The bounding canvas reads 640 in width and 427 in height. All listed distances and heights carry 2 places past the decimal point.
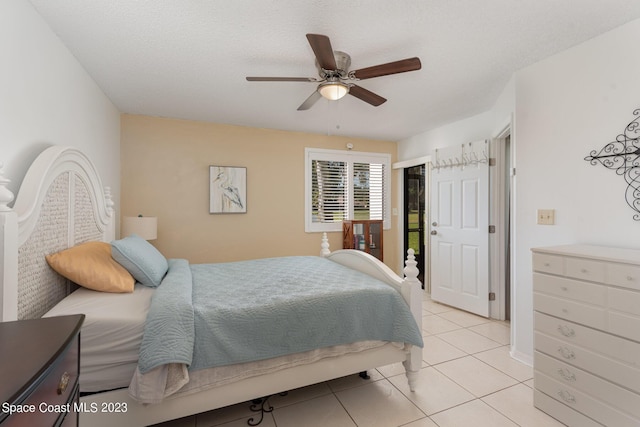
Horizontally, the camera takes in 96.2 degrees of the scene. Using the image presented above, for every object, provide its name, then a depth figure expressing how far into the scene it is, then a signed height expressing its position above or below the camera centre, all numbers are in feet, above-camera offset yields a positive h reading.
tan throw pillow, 5.54 -1.12
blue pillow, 6.31 -1.09
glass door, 15.42 +0.09
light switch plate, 7.41 -0.10
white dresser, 4.92 -2.32
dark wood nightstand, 1.94 -1.16
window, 14.47 +1.35
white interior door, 11.14 -0.73
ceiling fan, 5.61 +3.14
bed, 4.51 -1.95
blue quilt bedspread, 4.71 -1.96
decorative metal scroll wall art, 6.01 +1.16
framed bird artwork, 12.44 +1.05
